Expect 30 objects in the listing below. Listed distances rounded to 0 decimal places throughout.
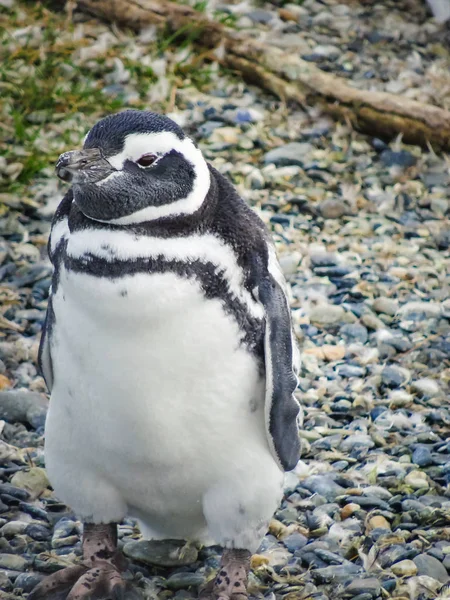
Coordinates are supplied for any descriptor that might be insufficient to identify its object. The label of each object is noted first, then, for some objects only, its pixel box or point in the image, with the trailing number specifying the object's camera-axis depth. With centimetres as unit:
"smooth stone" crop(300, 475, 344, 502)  709
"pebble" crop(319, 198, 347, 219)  1077
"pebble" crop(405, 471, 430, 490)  713
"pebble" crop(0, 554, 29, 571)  623
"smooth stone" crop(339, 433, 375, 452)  759
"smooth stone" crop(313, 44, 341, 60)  1327
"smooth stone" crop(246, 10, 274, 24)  1371
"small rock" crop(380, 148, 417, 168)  1166
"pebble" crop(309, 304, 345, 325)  915
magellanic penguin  506
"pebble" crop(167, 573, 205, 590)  616
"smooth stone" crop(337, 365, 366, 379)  845
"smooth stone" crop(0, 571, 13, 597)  604
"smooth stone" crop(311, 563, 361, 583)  625
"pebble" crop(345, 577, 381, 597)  608
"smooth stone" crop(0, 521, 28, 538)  653
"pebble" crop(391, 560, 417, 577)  628
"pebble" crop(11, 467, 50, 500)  696
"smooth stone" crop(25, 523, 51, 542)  656
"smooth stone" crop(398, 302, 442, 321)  923
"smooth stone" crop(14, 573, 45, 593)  605
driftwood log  1178
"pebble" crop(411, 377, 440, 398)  822
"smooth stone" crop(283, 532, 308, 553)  660
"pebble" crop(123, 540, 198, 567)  637
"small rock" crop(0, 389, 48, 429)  759
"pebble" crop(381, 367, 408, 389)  832
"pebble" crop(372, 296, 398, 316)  930
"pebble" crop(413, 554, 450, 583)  627
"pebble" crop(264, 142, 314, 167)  1137
